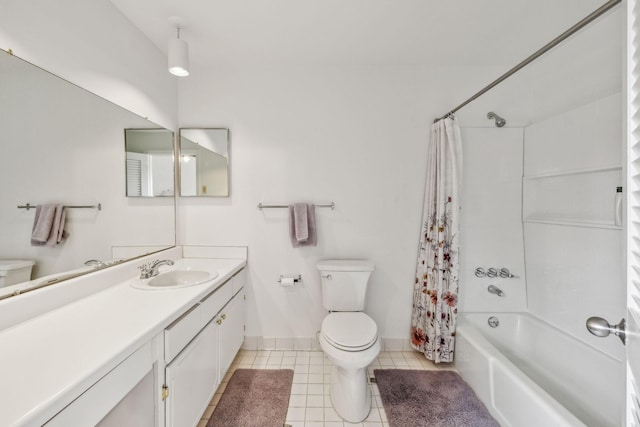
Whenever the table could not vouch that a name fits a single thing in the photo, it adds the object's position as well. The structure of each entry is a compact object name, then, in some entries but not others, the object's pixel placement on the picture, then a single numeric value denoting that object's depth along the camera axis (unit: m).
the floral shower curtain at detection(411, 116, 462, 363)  1.81
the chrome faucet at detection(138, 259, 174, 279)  1.47
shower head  1.92
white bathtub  1.18
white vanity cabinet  1.07
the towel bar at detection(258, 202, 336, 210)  2.00
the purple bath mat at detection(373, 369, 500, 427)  1.41
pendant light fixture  1.53
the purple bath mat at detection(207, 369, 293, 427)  1.40
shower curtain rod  0.86
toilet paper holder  2.01
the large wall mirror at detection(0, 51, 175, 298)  0.99
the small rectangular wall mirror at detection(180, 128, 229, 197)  2.01
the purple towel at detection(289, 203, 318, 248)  1.93
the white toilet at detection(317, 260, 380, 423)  1.40
